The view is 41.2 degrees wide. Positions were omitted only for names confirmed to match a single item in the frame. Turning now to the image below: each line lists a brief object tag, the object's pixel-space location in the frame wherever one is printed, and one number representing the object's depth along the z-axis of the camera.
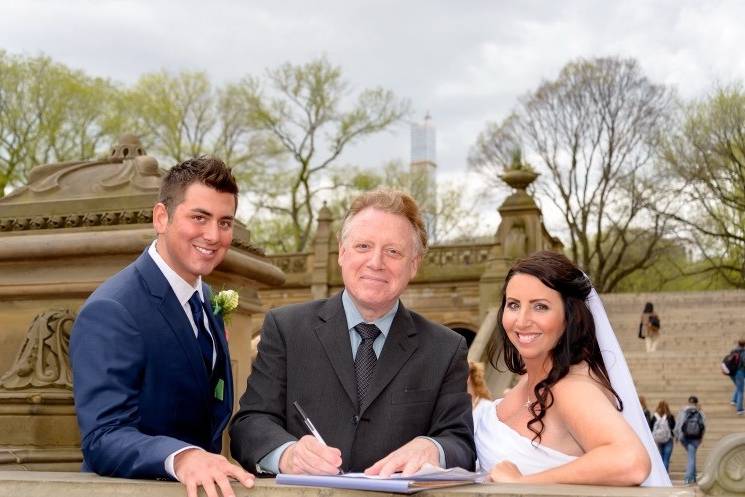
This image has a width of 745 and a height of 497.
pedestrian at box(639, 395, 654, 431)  15.39
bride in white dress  3.11
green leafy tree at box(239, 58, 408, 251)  42.53
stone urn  22.78
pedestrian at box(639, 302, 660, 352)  23.08
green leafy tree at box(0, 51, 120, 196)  38.41
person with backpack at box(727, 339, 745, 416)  17.80
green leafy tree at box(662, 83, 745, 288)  38.19
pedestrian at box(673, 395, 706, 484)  14.38
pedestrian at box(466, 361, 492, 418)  8.55
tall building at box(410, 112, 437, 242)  45.56
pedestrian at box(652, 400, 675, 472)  14.90
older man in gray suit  3.08
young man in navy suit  2.78
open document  2.20
